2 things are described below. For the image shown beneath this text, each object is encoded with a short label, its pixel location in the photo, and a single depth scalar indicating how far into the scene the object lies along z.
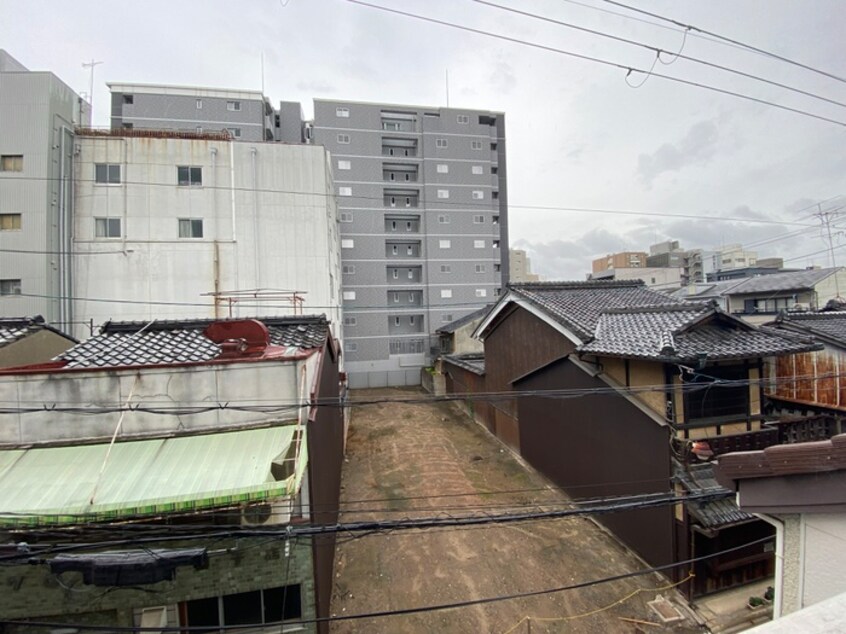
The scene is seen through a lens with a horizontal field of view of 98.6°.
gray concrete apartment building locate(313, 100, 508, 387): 34.97
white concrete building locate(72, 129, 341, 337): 19.84
